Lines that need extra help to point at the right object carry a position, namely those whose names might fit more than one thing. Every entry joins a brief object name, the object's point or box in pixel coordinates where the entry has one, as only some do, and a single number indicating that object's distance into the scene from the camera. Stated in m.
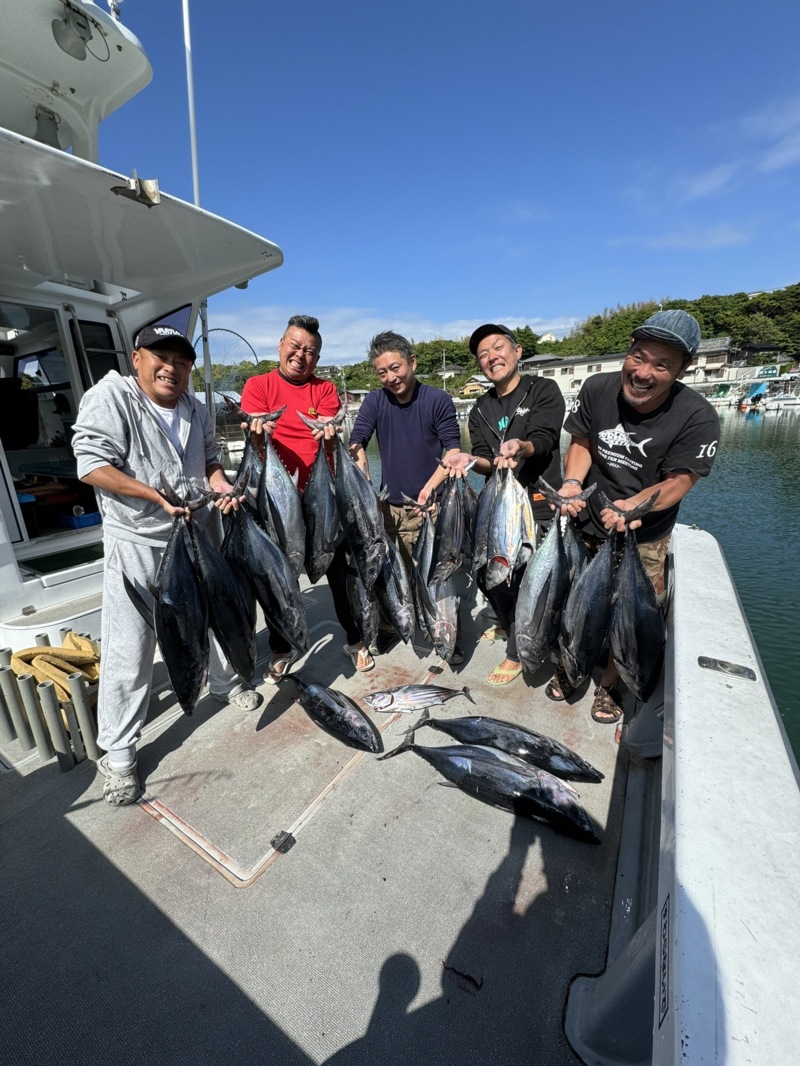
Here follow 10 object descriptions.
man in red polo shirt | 2.95
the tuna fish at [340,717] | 2.76
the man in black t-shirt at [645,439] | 2.34
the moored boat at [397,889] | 1.18
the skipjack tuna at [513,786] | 2.20
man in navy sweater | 3.13
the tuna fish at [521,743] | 2.51
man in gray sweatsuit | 2.24
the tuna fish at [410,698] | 3.10
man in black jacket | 3.00
